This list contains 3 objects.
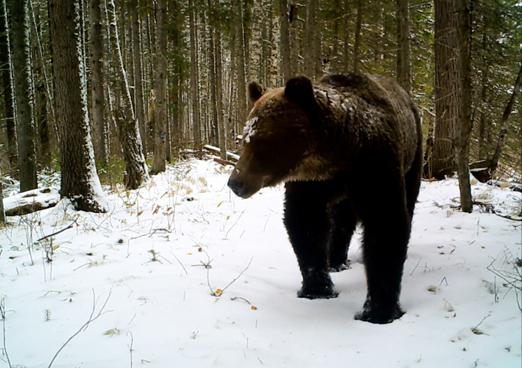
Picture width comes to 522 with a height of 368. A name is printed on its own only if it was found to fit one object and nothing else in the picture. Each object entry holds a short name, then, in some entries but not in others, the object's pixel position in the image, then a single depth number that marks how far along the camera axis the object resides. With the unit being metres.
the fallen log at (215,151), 15.96
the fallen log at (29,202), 6.82
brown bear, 2.76
